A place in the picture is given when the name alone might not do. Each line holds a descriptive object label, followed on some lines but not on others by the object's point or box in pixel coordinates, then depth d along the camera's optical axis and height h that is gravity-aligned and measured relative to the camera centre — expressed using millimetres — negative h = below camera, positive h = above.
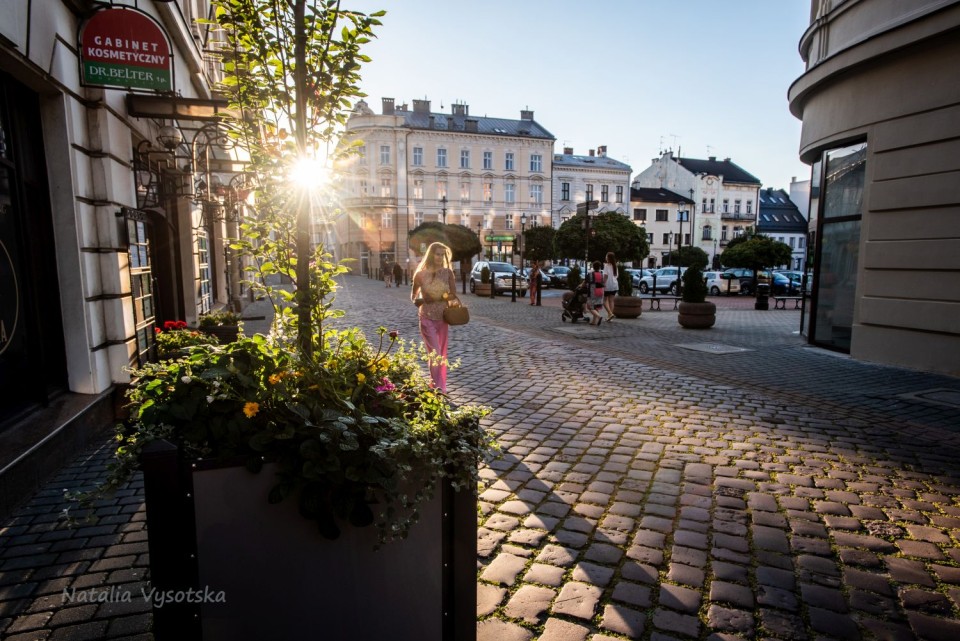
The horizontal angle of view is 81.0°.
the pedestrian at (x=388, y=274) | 36266 -1334
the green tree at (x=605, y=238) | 36562 +1090
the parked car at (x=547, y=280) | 31719 -1450
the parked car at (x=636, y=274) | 34875 -1260
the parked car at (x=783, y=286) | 31203 -1722
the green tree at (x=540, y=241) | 46344 +1147
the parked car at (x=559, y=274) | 31984 -1128
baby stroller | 14734 -1269
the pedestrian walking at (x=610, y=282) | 14992 -723
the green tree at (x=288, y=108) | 2533 +680
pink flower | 2438 -575
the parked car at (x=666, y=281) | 32062 -1474
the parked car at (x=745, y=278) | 31062 -1290
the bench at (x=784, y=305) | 21805 -2021
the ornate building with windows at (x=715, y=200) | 68938 +6853
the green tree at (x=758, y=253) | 32188 +154
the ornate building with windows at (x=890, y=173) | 7875 +1300
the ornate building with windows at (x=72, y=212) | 4453 +379
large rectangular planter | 1811 -1114
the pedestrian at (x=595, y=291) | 13867 -900
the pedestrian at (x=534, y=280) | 20664 -952
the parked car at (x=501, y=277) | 26562 -1134
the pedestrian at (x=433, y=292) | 6289 -431
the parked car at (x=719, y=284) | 31016 -1584
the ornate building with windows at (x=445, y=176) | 57281 +8176
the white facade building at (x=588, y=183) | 63719 +8224
